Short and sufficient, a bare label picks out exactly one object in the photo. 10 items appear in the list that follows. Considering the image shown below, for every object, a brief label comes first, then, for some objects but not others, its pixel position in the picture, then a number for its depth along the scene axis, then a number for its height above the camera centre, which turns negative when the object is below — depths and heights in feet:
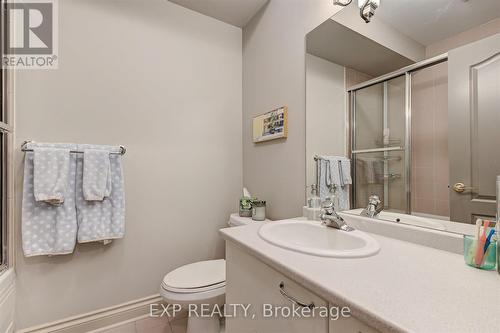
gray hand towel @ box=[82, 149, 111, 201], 4.13 -0.12
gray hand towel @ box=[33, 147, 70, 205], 3.77 -0.09
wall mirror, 2.41 +0.85
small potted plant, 5.45 -0.96
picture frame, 4.89 +1.03
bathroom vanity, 1.38 -0.93
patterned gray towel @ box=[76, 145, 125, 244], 4.17 -0.82
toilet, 3.81 -2.14
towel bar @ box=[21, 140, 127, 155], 3.78 +0.37
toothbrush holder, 2.00 -0.81
